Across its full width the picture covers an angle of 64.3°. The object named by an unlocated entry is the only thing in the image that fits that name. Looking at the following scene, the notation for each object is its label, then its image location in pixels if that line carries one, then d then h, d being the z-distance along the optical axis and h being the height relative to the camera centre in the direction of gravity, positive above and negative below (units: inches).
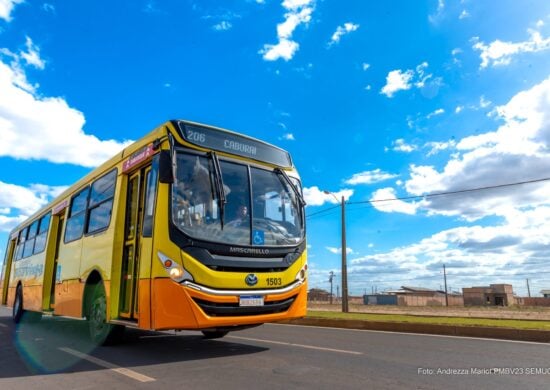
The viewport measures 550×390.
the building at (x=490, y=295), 2517.1 +7.3
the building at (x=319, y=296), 2900.1 -4.1
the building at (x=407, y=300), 2423.8 -23.5
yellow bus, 234.4 +33.7
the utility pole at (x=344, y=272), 871.1 +46.9
